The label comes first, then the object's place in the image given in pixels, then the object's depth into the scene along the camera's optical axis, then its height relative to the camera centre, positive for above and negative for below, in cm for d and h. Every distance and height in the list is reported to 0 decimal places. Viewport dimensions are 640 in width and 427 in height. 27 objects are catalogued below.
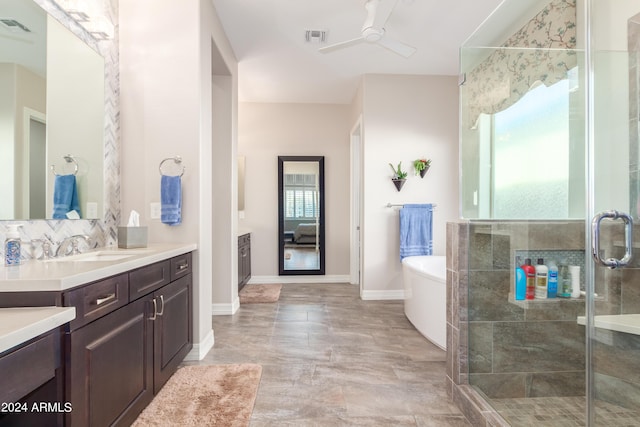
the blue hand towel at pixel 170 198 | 232 +12
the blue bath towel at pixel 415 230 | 407 -17
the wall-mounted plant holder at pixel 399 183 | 414 +42
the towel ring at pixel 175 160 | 240 +40
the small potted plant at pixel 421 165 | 415 +64
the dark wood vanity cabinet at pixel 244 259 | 429 -60
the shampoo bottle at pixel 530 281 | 185 -36
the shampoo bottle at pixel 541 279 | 183 -35
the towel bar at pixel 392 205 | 421 +14
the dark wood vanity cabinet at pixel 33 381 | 85 -47
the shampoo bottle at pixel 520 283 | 185 -37
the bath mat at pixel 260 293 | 411 -104
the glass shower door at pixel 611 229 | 137 -5
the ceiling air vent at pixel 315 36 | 327 +182
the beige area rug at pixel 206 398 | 173 -107
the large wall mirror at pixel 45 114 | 155 +55
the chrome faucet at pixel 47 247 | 174 -17
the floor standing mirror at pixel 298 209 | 525 +11
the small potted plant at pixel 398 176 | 414 +50
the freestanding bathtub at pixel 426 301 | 275 -77
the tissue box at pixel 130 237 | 209 -14
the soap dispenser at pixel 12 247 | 145 -14
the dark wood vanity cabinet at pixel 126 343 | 119 -58
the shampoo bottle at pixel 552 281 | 181 -35
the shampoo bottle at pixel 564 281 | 178 -35
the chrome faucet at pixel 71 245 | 184 -17
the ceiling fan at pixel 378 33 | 263 +150
